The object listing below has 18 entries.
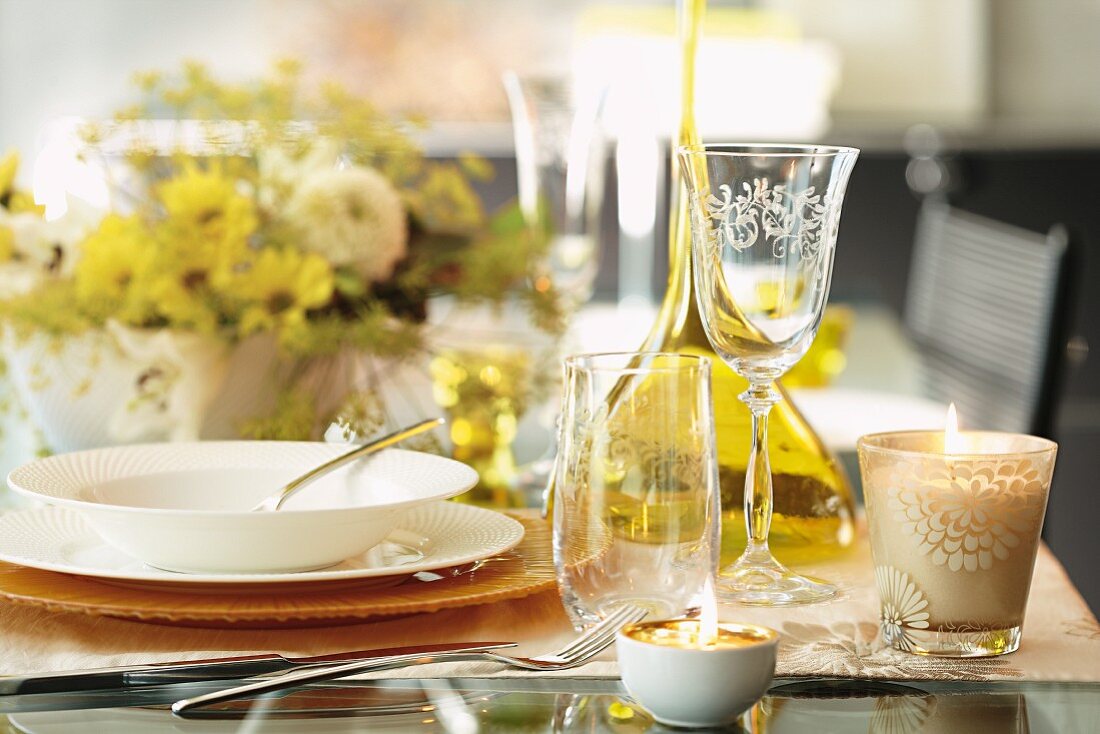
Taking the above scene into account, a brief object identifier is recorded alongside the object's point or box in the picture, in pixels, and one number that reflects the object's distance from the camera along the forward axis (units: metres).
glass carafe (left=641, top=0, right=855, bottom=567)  1.55
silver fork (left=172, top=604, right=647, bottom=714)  1.28
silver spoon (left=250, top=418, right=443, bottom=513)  1.48
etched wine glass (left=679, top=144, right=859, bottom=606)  1.43
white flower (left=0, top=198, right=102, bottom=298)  1.77
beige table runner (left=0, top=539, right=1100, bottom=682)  1.34
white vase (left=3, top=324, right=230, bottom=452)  1.72
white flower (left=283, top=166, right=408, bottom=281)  1.80
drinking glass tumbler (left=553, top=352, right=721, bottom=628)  1.33
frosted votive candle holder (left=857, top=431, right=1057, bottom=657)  1.35
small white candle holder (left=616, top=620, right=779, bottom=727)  1.24
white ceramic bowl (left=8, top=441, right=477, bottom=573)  1.35
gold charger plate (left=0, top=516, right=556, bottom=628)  1.36
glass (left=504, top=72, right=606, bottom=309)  1.98
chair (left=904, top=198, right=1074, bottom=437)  3.10
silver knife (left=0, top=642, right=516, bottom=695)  1.30
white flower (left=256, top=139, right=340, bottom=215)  1.83
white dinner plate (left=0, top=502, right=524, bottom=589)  1.36
